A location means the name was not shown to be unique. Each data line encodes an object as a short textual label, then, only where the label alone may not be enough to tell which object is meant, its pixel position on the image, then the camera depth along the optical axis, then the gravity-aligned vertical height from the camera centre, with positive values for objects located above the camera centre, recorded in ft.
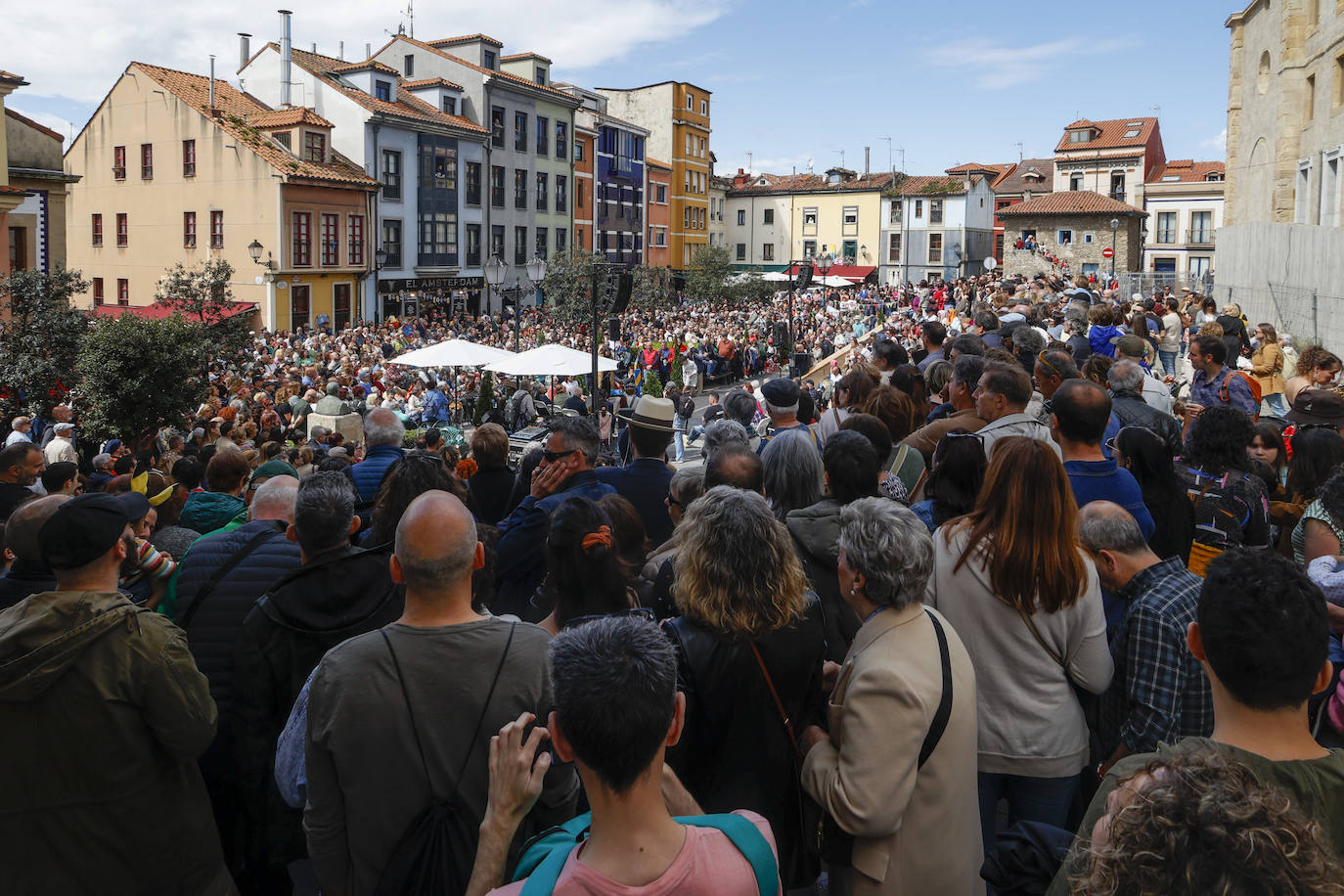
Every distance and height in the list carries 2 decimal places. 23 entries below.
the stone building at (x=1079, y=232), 155.94 +21.00
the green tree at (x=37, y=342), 46.62 +0.22
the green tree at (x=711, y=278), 157.07 +12.61
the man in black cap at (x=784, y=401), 18.21 -0.88
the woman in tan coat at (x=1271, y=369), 27.89 -0.25
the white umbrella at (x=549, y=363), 43.47 -0.49
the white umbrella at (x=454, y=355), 45.32 -0.19
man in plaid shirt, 9.27 -2.89
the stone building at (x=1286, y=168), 59.47 +14.91
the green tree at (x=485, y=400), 59.62 -3.10
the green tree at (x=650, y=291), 143.23 +9.57
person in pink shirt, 5.62 -2.55
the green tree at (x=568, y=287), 117.39 +8.61
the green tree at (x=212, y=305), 63.77 +3.25
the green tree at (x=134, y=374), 43.19 -1.20
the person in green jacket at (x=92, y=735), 8.29 -3.44
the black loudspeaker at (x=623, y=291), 43.24 +2.86
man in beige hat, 15.57 -1.98
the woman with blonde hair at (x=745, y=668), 8.54 -2.82
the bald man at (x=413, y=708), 7.66 -2.89
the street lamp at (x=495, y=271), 61.21 +5.24
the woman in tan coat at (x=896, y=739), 8.17 -3.34
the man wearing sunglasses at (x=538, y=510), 13.20 -2.23
